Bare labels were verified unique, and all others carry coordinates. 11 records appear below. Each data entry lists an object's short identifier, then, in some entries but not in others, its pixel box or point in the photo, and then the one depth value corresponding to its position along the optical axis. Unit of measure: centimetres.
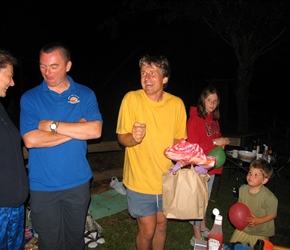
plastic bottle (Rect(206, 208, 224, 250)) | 225
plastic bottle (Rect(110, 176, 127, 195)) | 525
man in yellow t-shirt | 260
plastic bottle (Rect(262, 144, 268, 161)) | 504
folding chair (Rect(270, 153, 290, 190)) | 529
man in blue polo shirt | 239
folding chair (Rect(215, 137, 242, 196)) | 648
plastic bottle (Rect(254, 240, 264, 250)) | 227
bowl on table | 492
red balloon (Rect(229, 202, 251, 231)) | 290
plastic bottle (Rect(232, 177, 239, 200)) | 499
